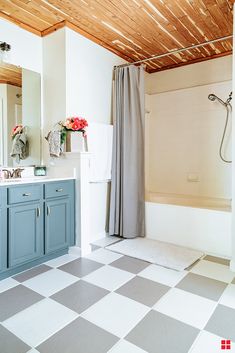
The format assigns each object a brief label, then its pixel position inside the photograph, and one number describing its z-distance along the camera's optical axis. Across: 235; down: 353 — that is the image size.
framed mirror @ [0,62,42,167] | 2.52
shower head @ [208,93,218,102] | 3.40
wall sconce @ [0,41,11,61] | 2.43
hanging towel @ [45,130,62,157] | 2.60
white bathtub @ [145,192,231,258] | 2.58
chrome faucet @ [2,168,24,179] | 2.55
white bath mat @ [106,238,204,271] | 2.43
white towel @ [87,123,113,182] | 2.91
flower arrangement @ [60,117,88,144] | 2.55
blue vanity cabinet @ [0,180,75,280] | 2.08
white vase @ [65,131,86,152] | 2.60
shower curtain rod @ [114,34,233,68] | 2.42
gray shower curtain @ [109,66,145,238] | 3.10
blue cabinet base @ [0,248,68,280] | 2.11
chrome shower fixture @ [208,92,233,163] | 3.30
